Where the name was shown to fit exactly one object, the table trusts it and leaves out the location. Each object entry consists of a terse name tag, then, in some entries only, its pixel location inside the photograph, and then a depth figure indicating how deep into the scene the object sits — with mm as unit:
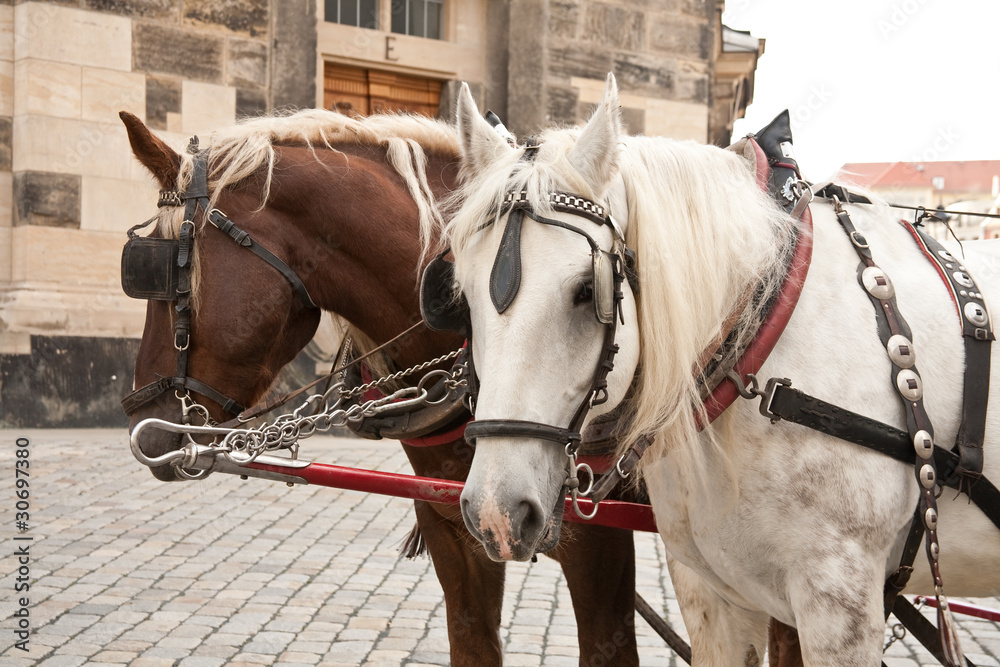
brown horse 2459
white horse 1616
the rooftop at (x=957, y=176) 60753
